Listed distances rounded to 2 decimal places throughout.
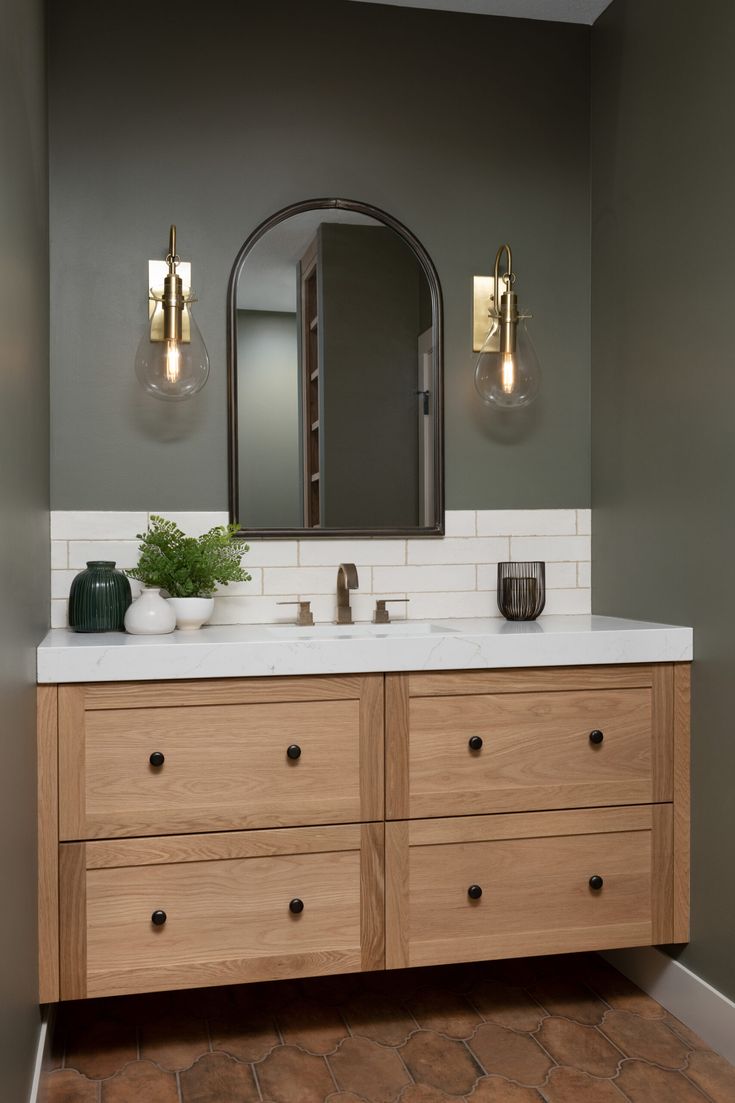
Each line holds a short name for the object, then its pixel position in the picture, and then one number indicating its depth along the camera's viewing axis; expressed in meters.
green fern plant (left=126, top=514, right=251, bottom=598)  2.38
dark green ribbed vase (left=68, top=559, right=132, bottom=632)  2.35
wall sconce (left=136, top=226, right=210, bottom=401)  2.47
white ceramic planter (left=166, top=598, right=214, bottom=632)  2.36
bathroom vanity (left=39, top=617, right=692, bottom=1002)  2.00
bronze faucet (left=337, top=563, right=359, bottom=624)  2.58
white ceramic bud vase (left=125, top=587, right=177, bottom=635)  2.27
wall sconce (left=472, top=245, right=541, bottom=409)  2.67
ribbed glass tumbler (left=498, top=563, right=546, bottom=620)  2.63
